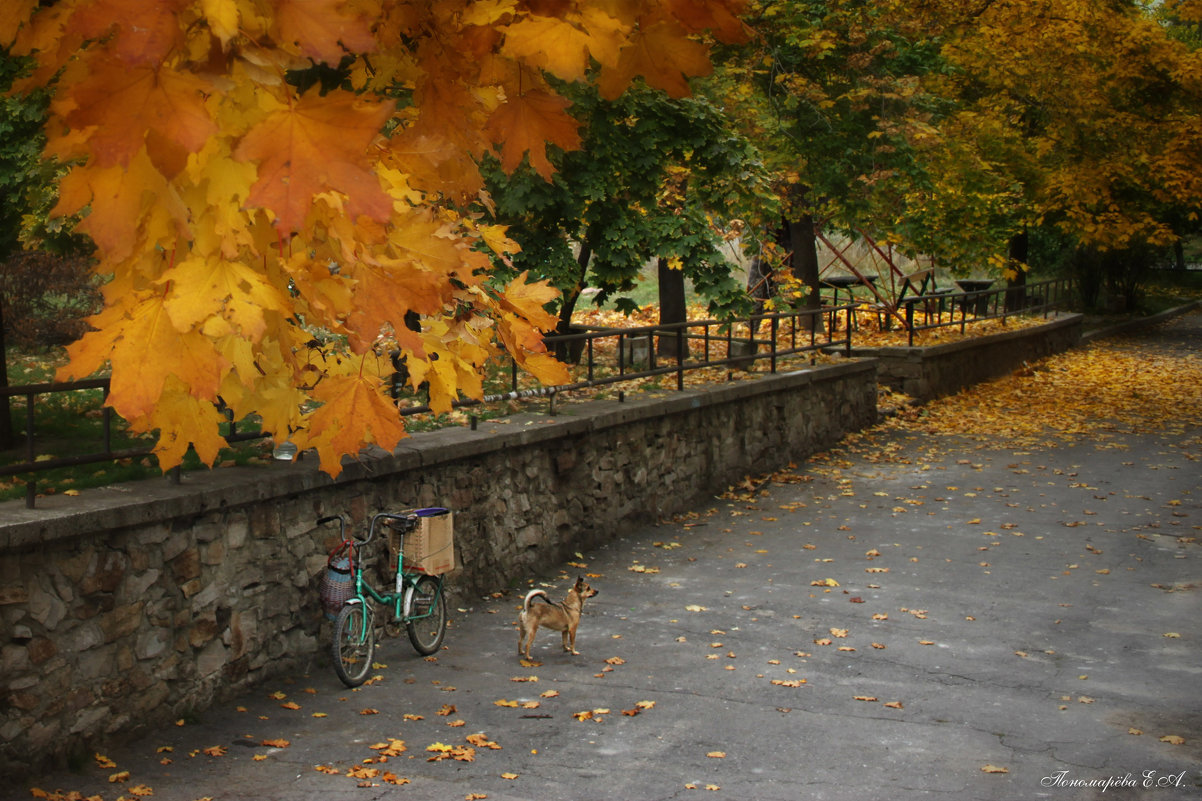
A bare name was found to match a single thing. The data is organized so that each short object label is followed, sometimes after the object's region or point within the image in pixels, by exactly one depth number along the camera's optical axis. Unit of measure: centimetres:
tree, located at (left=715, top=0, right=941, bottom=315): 1592
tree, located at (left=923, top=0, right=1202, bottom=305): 1870
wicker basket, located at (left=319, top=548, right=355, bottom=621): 673
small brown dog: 723
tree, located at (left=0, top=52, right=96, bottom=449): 722
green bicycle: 666
